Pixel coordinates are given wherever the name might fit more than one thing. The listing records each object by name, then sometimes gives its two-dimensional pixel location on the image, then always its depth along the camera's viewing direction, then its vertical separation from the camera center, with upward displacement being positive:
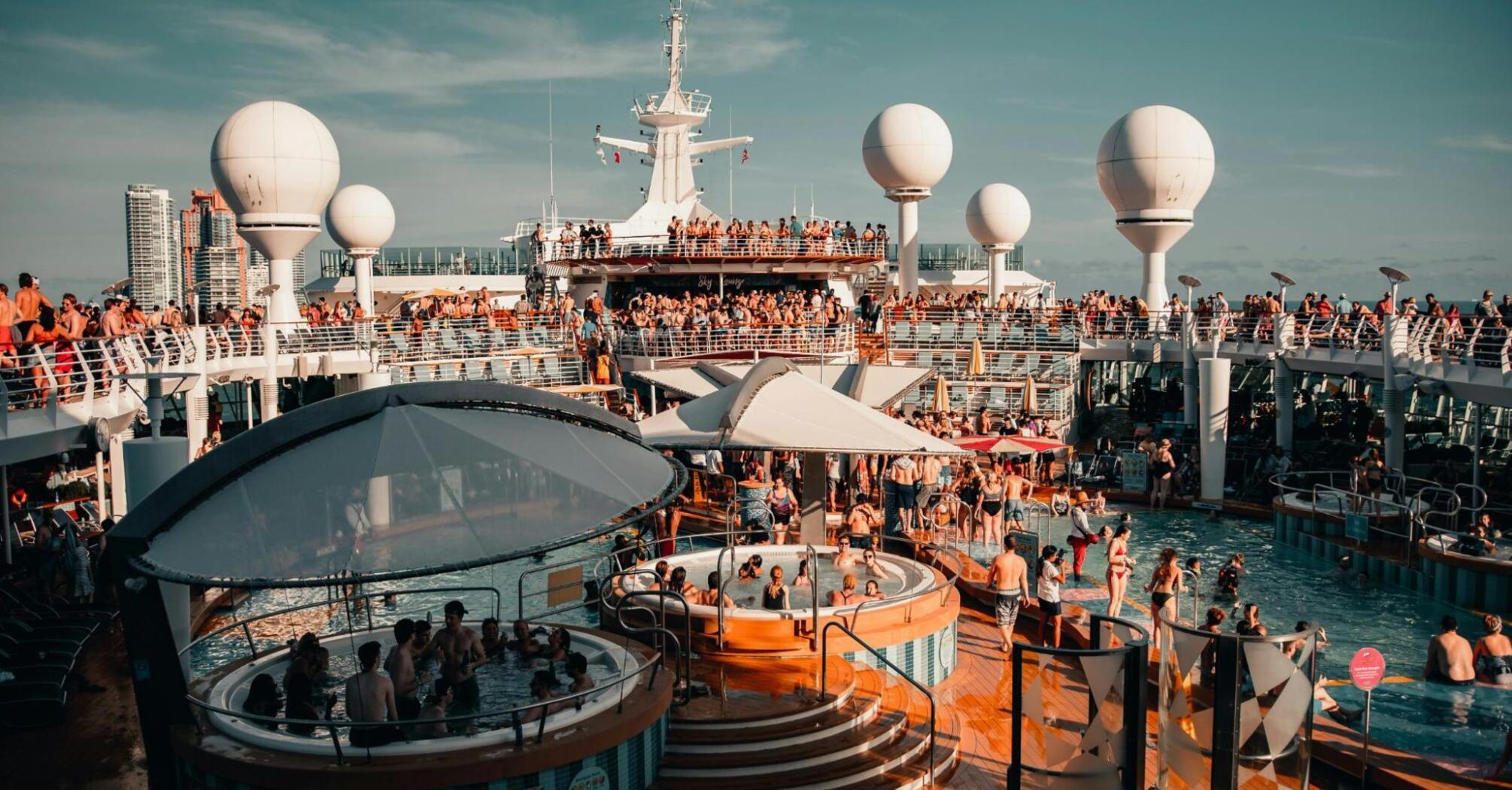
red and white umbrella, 19.47 -1.85
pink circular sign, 9.08 -2.53
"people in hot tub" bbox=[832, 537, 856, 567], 13.72 -2.58
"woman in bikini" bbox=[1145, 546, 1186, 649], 11.85 -2.62
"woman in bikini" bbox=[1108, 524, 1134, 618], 13.66 -2.73
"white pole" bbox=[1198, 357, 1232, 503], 21.77 -1.70
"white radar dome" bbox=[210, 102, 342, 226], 27.98 +3.93
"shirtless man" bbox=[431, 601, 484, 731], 8.44 -2.38
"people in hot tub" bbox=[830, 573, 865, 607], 11.81 -2.61
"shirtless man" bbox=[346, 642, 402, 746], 7.72 -2.36
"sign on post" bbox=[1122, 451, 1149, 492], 23.20 -2.62
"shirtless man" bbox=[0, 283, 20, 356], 13.70 +0.08
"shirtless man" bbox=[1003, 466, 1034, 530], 18.03 -2.48
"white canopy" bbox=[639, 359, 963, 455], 13.20 -1.05
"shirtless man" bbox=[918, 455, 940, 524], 18.05 -2.31
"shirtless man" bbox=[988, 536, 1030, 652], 12.84 -2.70
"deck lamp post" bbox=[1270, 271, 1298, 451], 24.12 -1.07
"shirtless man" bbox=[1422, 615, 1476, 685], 11.45 -3.11
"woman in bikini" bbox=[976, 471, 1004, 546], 17.25 -2.58
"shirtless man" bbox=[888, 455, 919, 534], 16.64 -2.15
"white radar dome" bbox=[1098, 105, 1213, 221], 30.09 +4.28
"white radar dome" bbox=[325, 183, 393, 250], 41.62 +3.96
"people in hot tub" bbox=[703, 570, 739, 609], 11.69 -2.59
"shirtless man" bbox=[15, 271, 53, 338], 14.17 +0.31
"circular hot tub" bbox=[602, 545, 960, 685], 11.24 -2.78
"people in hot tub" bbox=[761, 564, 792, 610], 11.54 -2.54
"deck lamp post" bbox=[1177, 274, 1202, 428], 27.94 -0.74
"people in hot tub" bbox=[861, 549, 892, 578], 13.42 -2.61
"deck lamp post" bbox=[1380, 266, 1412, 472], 19.92 -1.19
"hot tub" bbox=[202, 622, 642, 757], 7.77 -2.67
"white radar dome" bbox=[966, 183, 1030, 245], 39.84 +3.93
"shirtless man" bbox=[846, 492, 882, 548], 15.73 -2.56
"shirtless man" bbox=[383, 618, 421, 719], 8.22 -2.40
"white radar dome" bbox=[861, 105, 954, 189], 34.50 +5.37
